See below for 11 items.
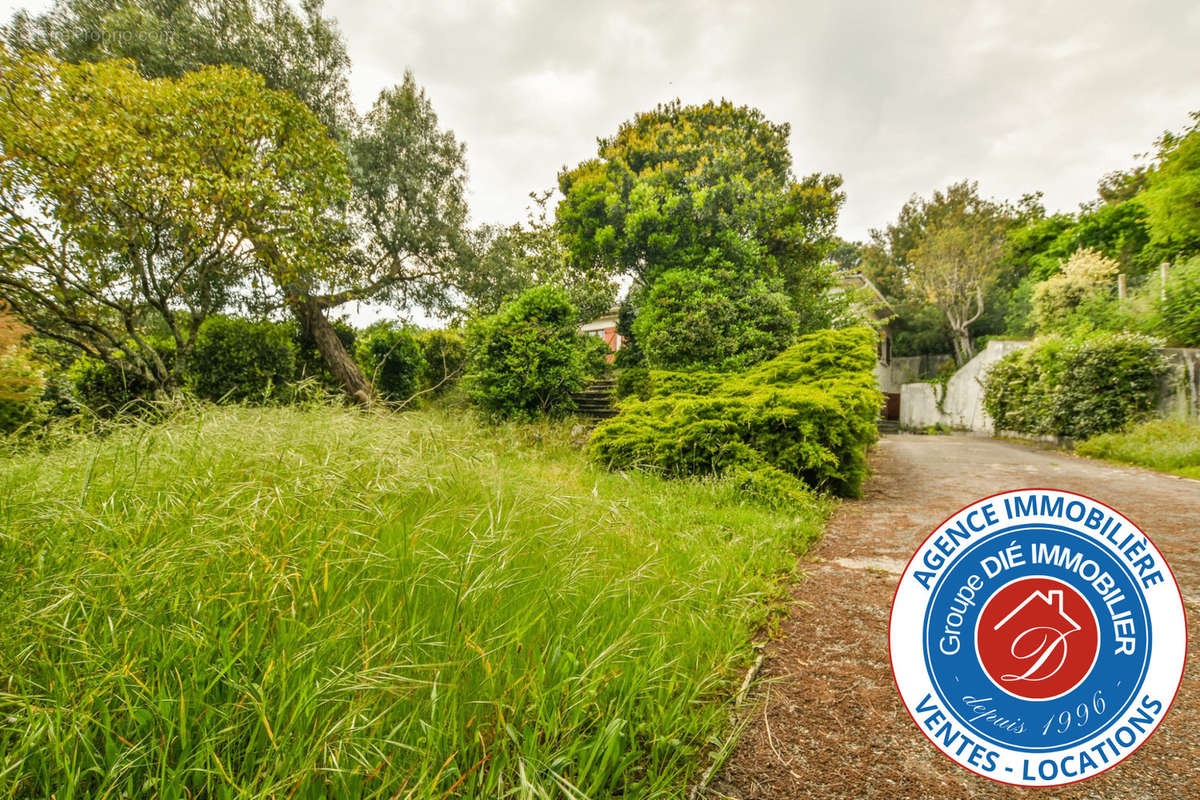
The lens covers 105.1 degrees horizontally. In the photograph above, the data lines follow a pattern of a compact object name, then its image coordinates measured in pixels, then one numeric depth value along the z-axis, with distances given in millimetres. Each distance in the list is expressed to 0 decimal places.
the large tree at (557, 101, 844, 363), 9828
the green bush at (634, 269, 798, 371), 8609
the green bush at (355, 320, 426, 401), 11617
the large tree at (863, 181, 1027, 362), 22156
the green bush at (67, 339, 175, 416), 6430
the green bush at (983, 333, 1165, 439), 8789
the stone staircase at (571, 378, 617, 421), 9211
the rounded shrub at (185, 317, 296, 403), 8141
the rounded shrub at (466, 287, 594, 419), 8016
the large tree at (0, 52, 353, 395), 4750
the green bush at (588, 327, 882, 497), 4332
